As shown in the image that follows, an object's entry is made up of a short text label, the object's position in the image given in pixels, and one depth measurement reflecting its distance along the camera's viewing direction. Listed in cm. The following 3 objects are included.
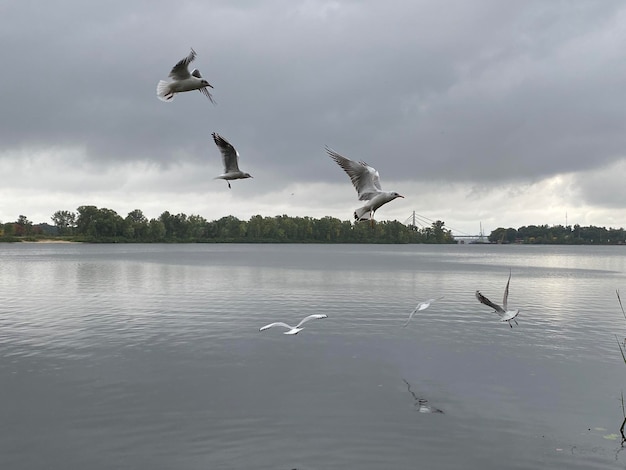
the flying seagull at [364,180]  1456
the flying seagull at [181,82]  1209
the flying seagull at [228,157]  1605
